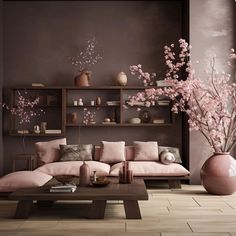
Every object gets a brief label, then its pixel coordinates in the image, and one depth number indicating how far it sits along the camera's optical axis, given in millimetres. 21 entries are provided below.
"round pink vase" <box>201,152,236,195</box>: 6770
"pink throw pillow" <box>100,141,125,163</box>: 8070
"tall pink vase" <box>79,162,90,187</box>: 5867
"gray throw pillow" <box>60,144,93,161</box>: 7938
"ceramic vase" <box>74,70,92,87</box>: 8727
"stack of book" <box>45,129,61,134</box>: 8797
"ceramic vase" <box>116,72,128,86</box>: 8781
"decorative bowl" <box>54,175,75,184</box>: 5609
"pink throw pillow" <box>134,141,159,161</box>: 8047
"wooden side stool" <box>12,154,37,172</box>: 8555
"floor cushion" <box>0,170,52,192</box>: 6186
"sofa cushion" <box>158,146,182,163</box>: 8116
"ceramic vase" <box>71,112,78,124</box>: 8875
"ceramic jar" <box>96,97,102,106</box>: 8820
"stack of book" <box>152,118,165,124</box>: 8789
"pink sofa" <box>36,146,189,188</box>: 7363
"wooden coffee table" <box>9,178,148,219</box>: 5152
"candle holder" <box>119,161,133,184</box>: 6086
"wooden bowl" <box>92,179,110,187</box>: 5633
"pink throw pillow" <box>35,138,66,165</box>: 8023
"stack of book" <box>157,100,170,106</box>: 8812
